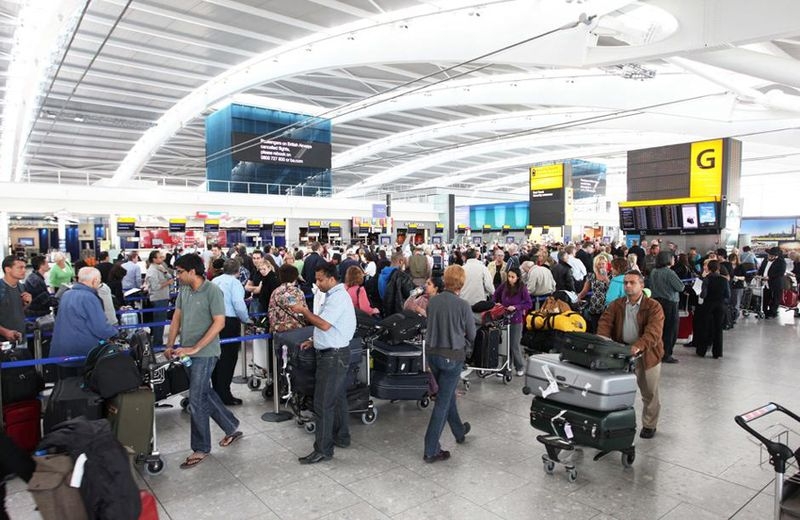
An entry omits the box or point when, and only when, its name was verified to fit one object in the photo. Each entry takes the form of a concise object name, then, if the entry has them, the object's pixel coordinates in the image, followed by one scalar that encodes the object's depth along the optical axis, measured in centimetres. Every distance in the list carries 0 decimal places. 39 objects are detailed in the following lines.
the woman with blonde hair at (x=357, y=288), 589
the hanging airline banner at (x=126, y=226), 1880
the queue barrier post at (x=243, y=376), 656
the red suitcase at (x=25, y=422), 414
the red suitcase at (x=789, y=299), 1153
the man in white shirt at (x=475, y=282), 733
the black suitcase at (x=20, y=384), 418
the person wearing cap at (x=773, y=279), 1129
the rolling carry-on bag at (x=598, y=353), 384
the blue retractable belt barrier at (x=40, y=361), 410
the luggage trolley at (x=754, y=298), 1156
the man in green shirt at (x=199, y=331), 405
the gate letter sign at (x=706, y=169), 1341
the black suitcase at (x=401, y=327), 529
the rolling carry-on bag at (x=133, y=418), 377
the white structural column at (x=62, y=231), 1791
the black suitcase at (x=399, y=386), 514
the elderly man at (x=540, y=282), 798
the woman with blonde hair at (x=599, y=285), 691
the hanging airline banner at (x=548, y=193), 2252
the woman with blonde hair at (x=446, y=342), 405
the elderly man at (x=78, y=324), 428
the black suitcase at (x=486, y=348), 630
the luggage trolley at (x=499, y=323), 636
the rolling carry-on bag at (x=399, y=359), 517
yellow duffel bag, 562
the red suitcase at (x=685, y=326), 889
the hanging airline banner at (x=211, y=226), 2114
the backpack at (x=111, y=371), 373
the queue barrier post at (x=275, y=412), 514
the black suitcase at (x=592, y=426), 374
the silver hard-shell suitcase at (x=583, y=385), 375
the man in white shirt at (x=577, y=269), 994
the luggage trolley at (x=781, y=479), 261
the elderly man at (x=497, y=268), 969
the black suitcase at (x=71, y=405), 379
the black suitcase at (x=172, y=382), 477
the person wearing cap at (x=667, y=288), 681
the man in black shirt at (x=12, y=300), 492
